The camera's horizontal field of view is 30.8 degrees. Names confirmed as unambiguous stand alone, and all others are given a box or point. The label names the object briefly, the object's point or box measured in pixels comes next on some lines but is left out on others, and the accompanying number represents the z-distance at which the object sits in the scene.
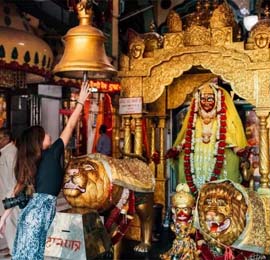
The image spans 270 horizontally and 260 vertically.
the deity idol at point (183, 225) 4.09
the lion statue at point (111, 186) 4.11
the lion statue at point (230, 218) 3.88
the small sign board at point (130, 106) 5.04
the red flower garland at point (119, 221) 4.48
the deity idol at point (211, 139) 5.06
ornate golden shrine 4.56
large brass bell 3.40
